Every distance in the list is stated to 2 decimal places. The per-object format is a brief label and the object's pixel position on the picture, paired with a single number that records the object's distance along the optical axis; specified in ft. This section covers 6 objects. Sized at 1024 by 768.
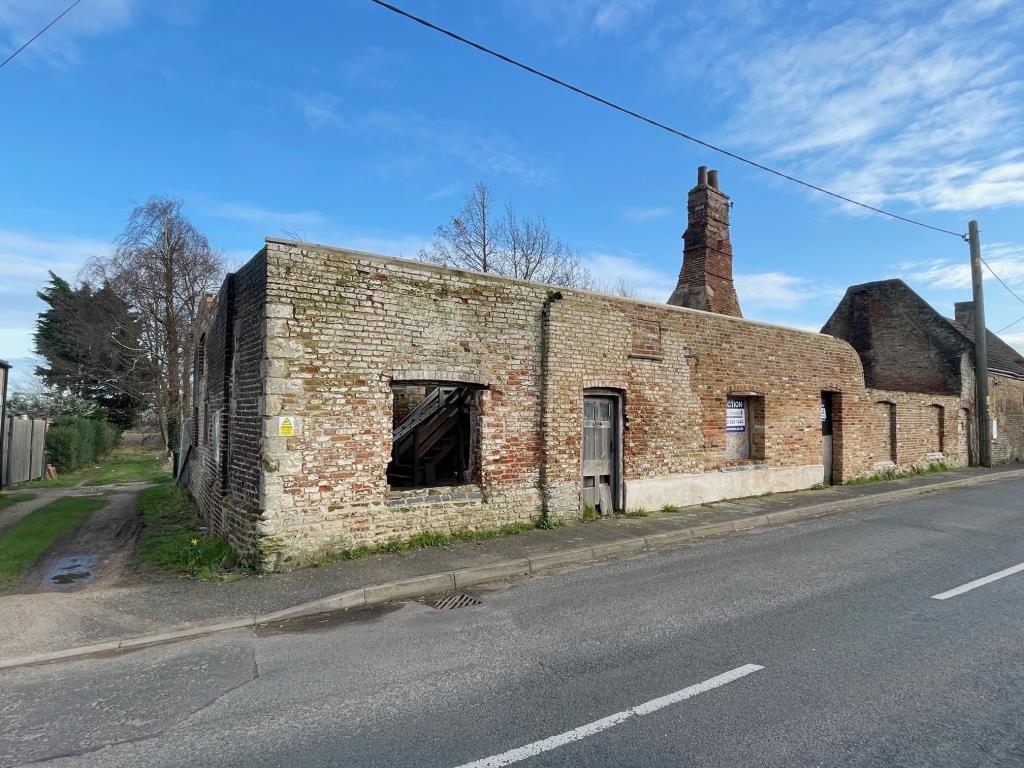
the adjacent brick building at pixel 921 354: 71.00
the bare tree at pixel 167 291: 89.61
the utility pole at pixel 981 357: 66.95
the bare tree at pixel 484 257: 87.76
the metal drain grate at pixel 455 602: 20.39
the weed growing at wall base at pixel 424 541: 25.09
